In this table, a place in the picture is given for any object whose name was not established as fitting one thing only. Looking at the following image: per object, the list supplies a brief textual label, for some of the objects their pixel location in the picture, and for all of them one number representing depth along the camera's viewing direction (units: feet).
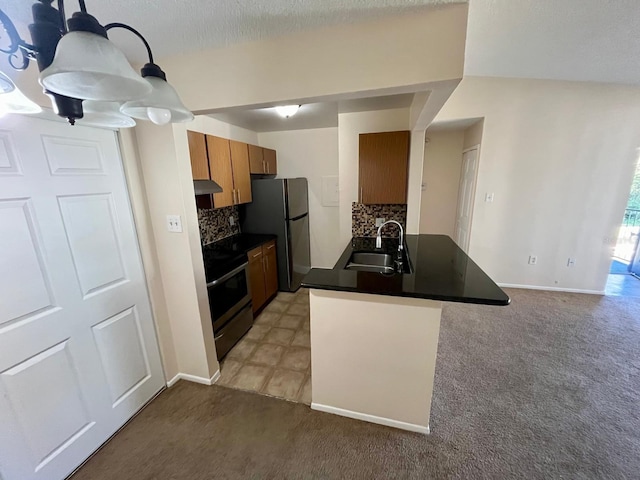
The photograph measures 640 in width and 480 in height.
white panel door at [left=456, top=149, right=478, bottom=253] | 11.69
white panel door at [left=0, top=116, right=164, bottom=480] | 3.93
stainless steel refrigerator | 10.83
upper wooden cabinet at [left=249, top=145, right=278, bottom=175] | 10.84
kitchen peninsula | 4.77
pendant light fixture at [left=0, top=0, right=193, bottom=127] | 1.78
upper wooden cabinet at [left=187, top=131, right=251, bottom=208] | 7.63
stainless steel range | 7.13
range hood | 7.39
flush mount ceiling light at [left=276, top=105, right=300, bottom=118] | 7.94
